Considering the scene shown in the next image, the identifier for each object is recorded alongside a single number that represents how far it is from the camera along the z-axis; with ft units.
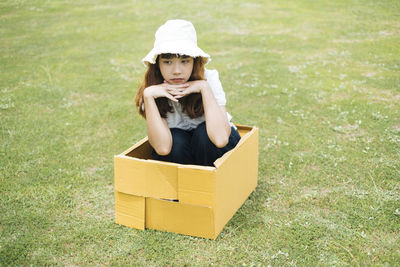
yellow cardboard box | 8.69
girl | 9.41
